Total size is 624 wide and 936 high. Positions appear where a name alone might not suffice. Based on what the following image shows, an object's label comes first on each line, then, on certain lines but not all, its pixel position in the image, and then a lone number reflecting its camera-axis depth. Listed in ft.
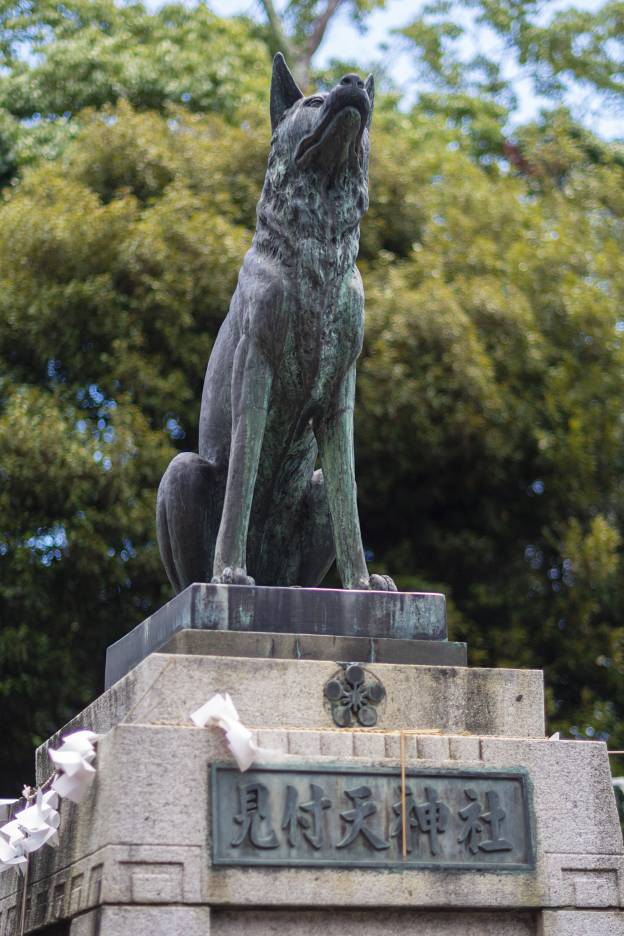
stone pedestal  31.65
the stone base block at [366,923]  32.09
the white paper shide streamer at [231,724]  31.89
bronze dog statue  37.52
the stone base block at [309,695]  33.50
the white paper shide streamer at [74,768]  32.68
